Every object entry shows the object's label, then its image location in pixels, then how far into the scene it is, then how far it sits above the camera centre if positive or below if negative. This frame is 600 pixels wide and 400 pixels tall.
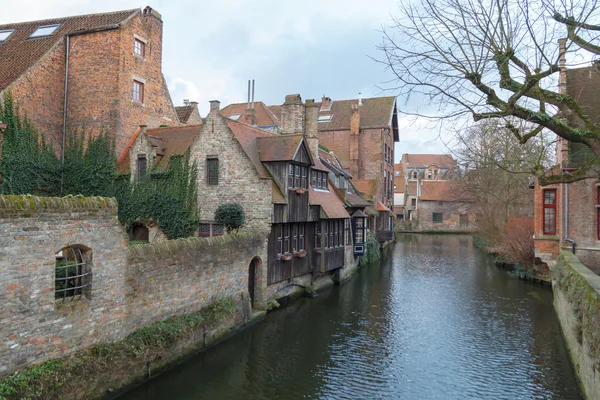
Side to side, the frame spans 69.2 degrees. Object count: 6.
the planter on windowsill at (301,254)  18.25 -1.56
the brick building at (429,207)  61.03 +1.91
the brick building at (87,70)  20.27 +6.77
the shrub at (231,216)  16.20 -0.02
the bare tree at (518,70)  8.26 +2.95
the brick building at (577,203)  18.75 +0.89
